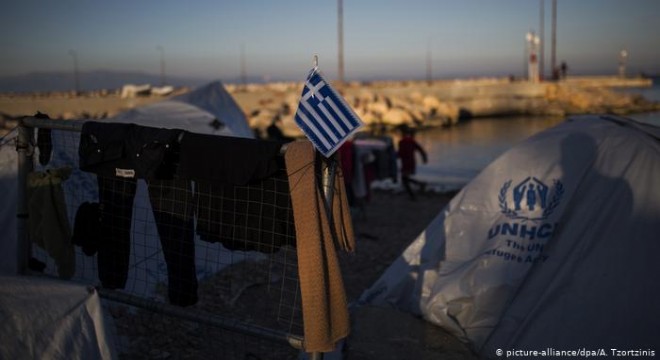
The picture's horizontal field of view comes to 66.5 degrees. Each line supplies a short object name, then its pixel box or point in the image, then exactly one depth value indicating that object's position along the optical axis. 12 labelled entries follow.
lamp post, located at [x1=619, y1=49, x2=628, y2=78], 98.74
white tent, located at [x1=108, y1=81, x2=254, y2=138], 8.43
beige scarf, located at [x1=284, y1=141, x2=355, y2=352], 2.85
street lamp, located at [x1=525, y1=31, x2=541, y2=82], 53.38
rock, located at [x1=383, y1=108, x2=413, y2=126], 35.34
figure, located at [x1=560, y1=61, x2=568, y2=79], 54.39
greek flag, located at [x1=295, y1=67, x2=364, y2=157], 2.83
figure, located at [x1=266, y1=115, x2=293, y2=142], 9.62
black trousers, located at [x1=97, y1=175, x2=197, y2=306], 3.73
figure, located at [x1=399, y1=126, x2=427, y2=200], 12.14
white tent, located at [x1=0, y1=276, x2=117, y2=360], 2.52
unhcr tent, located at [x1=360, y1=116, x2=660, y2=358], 3.96
